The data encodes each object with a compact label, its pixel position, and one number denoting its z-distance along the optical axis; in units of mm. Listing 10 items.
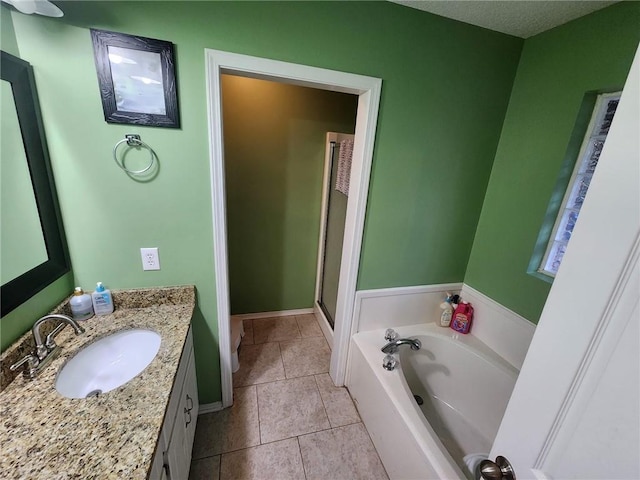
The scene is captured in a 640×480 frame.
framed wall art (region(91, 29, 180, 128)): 985
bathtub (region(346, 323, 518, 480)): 1163
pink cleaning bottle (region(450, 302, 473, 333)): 1783
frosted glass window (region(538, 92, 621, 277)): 1210
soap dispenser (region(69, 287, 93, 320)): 1143
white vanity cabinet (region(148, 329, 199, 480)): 847
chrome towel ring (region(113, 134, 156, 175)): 1074
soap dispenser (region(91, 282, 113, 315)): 1191
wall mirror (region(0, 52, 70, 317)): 881
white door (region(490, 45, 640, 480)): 404
